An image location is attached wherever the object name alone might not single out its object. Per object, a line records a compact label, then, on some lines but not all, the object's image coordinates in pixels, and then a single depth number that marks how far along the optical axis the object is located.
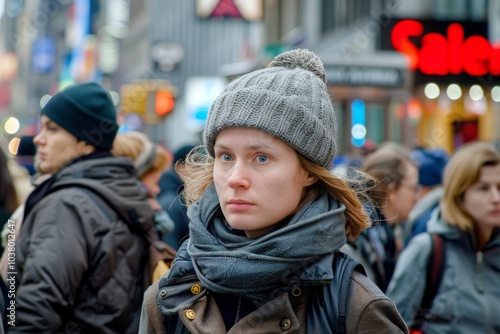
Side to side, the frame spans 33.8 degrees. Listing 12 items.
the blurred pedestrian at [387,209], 5.48
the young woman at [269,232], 2.69
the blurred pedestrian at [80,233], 4.07
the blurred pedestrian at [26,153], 8.44
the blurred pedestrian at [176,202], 7.36
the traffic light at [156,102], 22.16
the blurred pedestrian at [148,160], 5.20
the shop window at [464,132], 20.33
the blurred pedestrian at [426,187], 6.47
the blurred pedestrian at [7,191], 5.94
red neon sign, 14.07
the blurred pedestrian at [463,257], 4.68
